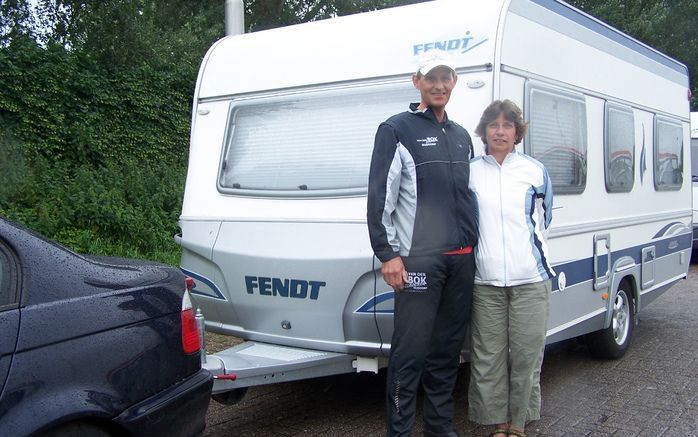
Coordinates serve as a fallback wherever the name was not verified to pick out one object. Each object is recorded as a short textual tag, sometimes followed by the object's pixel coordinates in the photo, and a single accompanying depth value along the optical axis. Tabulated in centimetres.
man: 373
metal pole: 828
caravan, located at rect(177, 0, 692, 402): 425
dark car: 257
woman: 396
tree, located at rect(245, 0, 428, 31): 1814
